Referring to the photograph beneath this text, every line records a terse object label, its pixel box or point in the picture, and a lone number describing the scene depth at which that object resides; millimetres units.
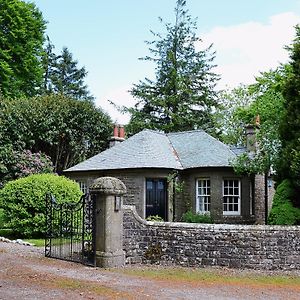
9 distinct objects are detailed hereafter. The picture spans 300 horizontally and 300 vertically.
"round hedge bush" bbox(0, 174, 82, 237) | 16531
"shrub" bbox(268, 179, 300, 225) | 14289
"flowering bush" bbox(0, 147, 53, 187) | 25453
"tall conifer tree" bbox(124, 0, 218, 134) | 39562
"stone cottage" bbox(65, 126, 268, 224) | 20891
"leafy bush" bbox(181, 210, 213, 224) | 20219
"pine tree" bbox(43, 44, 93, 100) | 51594
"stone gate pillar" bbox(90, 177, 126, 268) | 11469
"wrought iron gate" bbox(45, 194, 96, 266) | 12047
